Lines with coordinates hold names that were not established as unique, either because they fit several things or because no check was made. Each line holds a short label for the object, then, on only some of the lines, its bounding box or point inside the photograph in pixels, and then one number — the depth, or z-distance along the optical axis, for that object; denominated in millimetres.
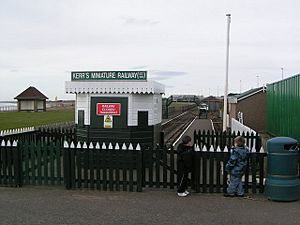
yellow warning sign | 13094
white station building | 13016
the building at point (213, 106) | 83719
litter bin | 8422
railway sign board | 13180
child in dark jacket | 9016
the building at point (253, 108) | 34000
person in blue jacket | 8789
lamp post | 17094
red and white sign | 13047
